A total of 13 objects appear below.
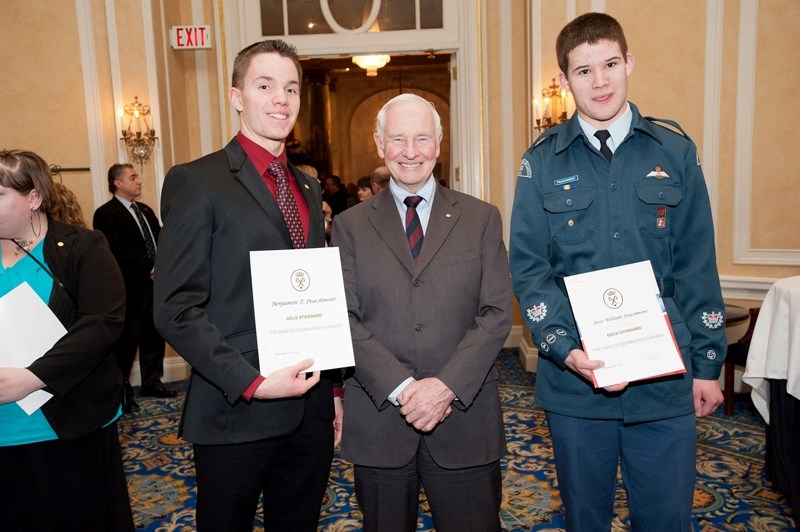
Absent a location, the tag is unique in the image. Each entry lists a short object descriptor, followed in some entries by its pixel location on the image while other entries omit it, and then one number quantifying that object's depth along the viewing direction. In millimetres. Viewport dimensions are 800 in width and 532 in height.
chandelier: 8320
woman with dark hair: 1704
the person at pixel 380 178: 5168
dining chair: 4032
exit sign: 5418
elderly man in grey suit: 1701
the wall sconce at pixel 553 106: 4824
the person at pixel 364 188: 6469
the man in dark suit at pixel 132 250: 4750
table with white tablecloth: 2721
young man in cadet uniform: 1679
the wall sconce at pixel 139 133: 5094
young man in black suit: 1532
